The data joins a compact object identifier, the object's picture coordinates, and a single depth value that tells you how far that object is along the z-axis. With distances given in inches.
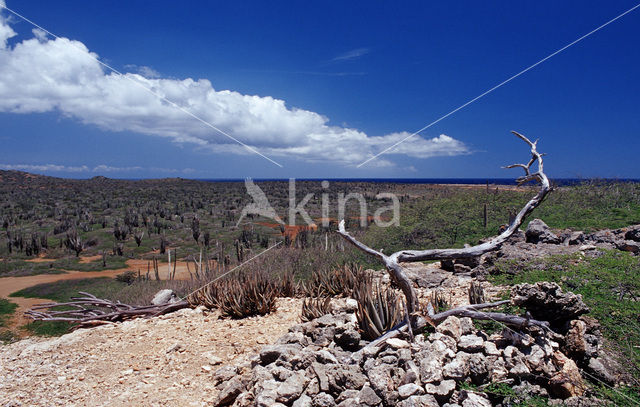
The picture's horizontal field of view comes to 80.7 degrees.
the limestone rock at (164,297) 364.2
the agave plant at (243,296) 270.1
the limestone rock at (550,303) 163.3
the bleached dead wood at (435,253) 182.1
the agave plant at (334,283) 295.0
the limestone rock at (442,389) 126.5
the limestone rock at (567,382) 133.8
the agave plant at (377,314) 183.2
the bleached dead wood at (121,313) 302.5
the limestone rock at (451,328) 156.2
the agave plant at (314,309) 233.9
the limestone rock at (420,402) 122.9
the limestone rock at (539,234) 404.7
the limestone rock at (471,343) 148.8
